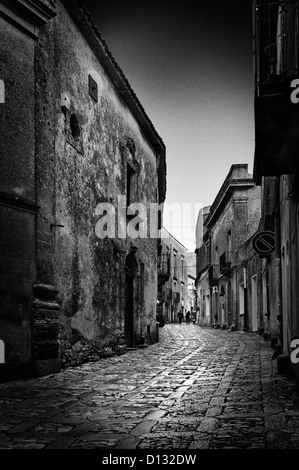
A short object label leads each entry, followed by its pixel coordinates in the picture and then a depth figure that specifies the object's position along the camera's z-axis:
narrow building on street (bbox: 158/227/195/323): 54.72
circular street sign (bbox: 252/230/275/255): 13.05
